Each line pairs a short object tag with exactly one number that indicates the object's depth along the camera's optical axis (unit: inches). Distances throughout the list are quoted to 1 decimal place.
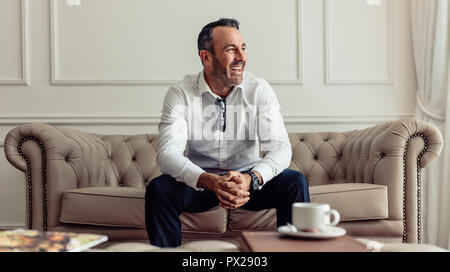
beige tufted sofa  75.8
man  67.9
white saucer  37.4
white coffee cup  38.7
